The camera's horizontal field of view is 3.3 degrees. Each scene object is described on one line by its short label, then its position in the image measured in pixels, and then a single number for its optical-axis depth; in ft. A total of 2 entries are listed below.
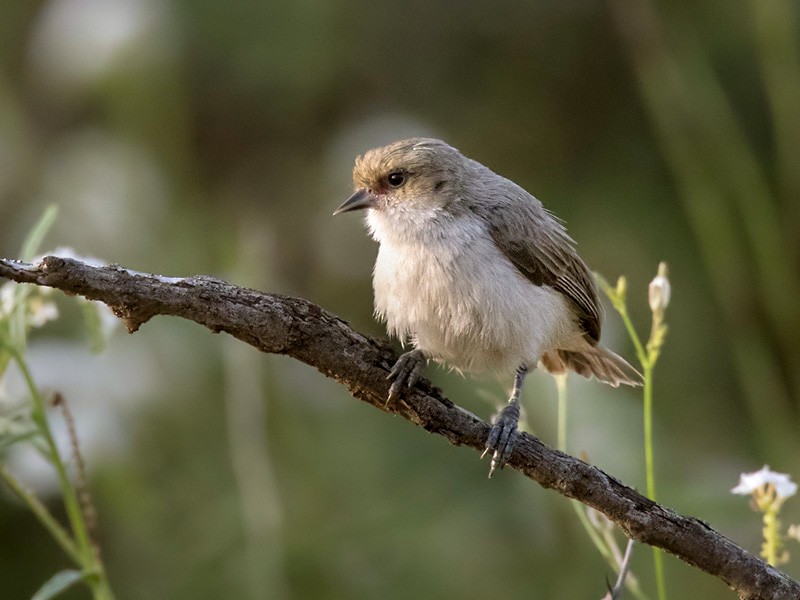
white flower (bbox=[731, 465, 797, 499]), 8.82
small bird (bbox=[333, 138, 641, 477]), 9.00
